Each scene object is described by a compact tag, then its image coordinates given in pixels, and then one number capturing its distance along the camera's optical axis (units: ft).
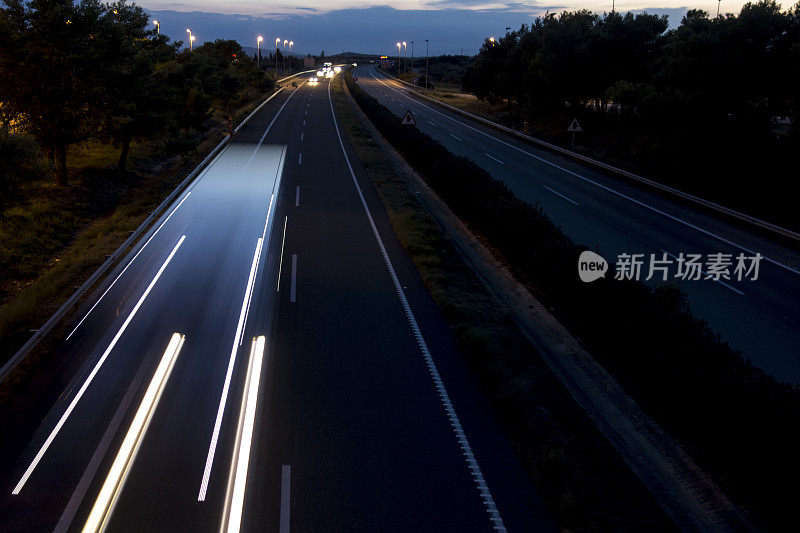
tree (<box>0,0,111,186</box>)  79.25
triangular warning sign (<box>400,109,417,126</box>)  117.91
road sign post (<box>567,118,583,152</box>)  107.34
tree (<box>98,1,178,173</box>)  88.38
